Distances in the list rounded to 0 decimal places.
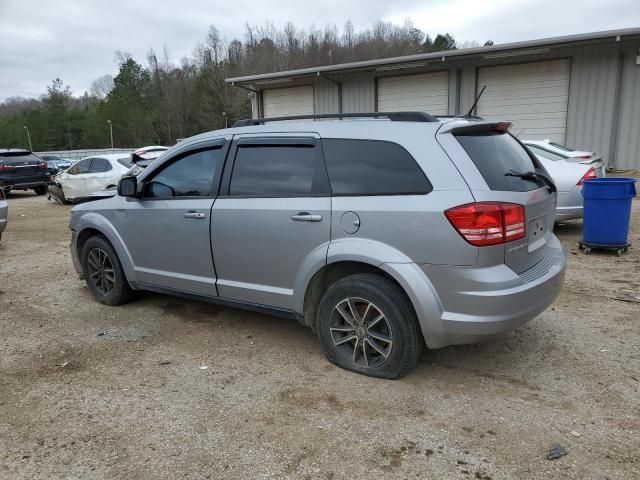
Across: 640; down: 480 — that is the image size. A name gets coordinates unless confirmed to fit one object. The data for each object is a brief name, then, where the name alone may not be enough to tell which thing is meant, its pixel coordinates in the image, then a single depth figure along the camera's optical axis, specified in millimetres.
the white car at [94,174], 14547
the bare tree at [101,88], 97375
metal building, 15719
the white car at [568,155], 8586
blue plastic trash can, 6820
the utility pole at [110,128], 67162
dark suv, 18125
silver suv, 3188
